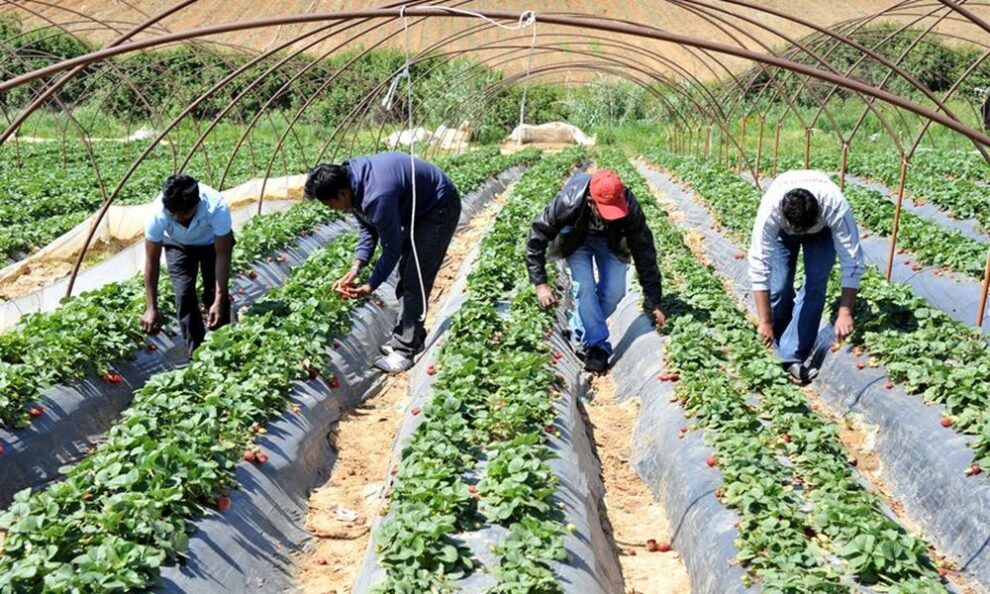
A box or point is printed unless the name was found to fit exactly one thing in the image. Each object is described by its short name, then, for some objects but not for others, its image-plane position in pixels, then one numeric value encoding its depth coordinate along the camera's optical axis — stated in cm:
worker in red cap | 747
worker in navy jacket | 728
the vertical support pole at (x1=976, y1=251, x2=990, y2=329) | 762
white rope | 530
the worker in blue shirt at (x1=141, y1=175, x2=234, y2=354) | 708
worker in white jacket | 719
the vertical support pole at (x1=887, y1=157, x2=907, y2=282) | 958
